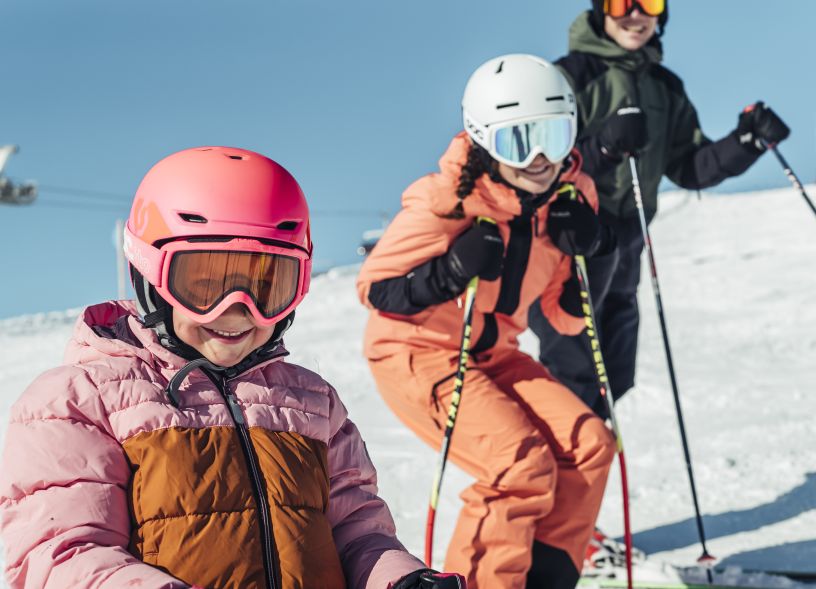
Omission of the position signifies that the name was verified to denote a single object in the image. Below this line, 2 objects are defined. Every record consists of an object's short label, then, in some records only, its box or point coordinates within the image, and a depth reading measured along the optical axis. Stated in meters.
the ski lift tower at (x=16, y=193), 38.94
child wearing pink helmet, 1.96
